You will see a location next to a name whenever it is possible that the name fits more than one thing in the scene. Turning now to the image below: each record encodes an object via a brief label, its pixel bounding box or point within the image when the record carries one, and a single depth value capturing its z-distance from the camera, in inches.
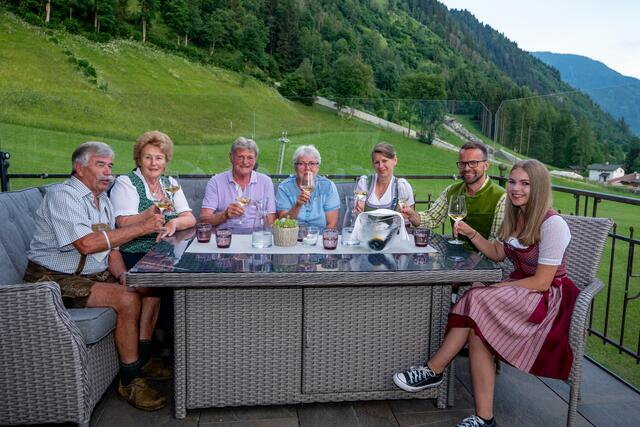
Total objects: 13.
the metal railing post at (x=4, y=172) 140.3
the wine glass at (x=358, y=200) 100.0
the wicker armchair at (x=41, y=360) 69.6
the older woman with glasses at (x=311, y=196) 120.3
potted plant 84.6
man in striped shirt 83.0
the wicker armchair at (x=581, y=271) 72.8
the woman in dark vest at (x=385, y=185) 116.1
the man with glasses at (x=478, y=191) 104.5
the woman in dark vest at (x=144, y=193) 102.0
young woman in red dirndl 75.3
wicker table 77.5
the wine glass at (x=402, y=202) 103.3
